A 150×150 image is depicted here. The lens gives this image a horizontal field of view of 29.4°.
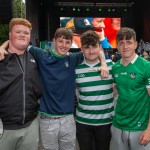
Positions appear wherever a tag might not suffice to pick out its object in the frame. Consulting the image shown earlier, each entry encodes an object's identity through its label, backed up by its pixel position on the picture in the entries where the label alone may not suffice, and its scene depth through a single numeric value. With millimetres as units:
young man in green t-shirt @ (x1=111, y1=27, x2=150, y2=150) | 2402
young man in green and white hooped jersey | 2811
